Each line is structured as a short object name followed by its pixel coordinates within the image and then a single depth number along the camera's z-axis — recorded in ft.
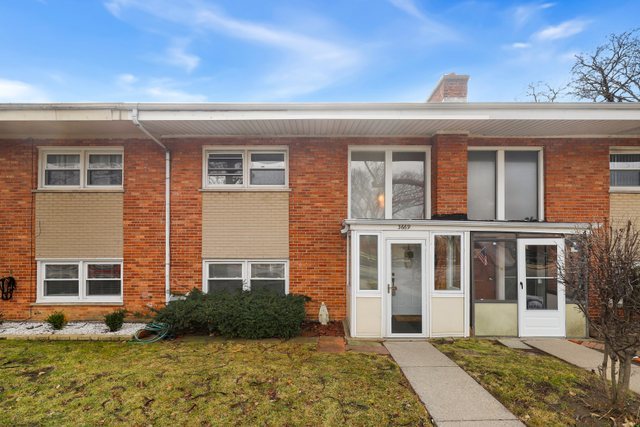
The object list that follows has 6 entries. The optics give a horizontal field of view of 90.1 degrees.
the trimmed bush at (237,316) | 21.13
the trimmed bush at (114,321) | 22.43
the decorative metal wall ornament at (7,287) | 25.13
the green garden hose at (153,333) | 21.18
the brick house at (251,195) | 25.12
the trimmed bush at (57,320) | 22.59
